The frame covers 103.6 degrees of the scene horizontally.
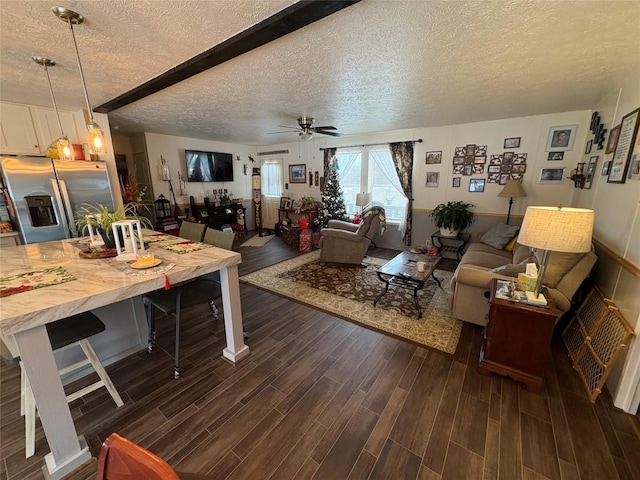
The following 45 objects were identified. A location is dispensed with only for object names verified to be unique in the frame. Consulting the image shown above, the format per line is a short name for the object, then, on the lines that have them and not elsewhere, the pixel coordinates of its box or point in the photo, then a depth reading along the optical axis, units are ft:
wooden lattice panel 5.40
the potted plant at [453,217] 13.69
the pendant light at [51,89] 6.26
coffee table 8.75
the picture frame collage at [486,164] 12.80
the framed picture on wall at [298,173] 20.27
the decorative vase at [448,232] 14.07
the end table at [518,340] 5.55
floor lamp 12.03
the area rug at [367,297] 8.04
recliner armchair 13.03
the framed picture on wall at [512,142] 12.66
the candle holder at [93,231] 6.09
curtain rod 15.07
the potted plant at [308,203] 19.14
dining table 3.71
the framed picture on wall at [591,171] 9.33
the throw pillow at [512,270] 7.22
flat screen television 18.33
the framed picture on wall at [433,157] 14.76
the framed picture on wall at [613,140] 7.65
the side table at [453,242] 13.87
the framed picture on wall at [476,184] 13.82
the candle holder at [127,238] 5.65
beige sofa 6.41
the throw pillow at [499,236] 11.75
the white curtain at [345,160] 17.74
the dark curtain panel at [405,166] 15.42
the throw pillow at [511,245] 11.50
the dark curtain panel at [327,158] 18.24
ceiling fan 11.88
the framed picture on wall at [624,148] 6.53
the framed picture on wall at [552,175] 12.05
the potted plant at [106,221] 6.02
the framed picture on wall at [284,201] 21.23
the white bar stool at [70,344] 4.51
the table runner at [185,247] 6.48
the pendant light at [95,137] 5.63
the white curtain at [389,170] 16.25
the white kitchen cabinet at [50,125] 10.21
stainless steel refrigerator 9.07
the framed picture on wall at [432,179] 15.01
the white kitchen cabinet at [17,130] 9.48
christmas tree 18.31
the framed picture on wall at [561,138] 11.52
